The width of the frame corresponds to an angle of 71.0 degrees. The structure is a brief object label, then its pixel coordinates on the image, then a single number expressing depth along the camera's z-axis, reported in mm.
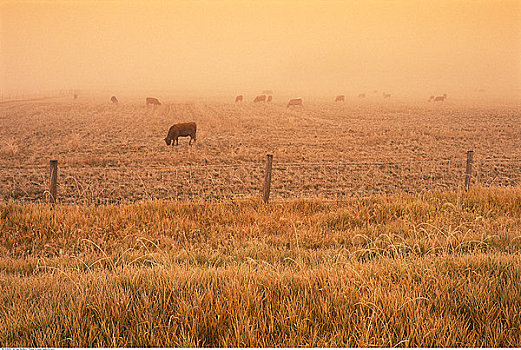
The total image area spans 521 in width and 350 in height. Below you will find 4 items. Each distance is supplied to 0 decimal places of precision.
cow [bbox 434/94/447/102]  81850
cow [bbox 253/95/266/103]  69794
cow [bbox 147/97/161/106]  58156
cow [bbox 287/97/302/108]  59312
